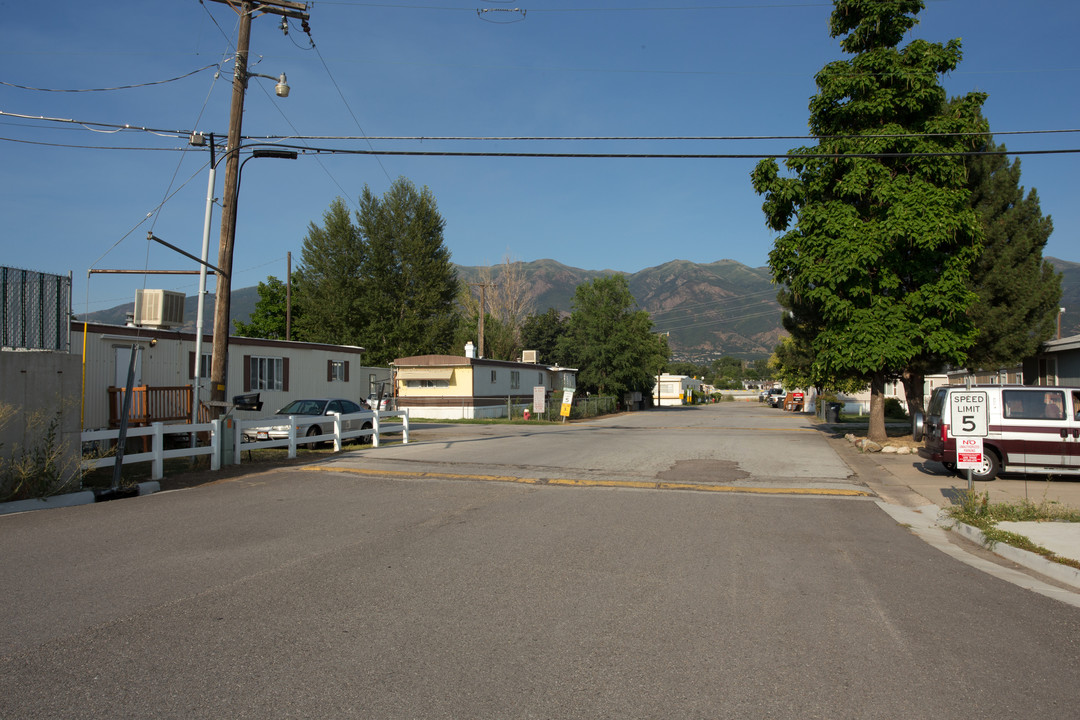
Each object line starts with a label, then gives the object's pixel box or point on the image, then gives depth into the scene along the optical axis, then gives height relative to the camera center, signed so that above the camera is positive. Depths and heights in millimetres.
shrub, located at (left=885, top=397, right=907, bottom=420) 38669 -1162
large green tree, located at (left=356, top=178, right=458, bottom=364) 50688 +8082
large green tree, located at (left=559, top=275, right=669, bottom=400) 57594 +3879
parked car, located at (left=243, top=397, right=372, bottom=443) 18609 -747
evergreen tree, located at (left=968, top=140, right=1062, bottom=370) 21391 +3482
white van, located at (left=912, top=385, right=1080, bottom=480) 12852 -821
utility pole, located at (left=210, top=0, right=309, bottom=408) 14273 +3783
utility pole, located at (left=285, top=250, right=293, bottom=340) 39222 +6475
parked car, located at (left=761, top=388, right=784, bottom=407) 77812 -1004
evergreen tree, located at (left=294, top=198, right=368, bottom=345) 50656 +7712
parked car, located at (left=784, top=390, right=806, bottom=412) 62188 -1158
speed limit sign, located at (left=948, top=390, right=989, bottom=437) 9547 -407
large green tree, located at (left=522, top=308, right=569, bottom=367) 73625 +5763
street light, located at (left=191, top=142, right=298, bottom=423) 14375 +2525
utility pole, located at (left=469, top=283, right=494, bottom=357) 48922 +4359
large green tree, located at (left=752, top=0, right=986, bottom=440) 19031 +5020
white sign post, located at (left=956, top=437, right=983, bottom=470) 9711 -895
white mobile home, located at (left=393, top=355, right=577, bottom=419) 38062 +63
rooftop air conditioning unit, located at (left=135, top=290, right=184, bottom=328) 19125 +2164
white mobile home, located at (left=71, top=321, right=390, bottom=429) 17781 +635
